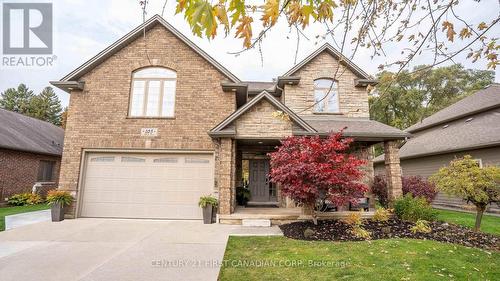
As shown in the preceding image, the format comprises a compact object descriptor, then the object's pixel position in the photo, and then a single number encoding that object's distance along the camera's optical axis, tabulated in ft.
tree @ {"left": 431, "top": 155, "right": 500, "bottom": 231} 23.70
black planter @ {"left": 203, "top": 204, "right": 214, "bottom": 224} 29.45
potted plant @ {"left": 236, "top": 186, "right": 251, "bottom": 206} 39.24
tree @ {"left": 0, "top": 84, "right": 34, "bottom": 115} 145.69
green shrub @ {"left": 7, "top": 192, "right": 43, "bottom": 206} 43.73
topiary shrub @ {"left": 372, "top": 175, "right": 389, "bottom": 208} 36.34
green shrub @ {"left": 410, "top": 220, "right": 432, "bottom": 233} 23.32
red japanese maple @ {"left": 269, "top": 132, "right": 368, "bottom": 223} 23.48
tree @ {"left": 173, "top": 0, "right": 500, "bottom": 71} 6.63
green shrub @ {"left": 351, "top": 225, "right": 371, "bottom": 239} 22.09
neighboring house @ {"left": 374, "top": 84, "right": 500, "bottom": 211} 39.47
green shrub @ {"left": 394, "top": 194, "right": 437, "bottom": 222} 27.96
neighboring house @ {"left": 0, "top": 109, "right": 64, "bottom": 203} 43.80
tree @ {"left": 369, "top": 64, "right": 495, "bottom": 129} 87.20
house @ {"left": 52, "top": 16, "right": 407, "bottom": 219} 31.14
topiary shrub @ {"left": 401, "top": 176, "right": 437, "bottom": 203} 35.70
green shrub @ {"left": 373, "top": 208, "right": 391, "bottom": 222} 28.50
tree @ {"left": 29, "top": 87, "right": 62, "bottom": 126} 135.74
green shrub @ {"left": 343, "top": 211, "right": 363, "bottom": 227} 25.29
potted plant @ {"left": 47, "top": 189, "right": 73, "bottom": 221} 30.04
